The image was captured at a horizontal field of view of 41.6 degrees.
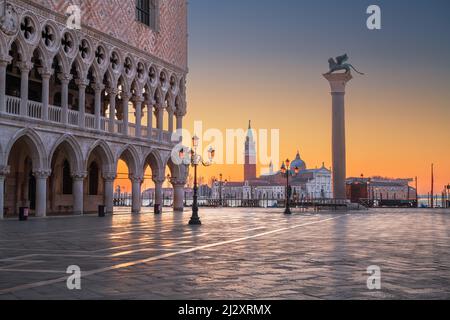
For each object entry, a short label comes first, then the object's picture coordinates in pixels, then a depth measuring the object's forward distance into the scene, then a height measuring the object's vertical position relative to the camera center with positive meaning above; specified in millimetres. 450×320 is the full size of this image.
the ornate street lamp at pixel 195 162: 21531 +803
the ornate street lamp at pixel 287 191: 34344 -400
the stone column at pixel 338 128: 42219 +4047
